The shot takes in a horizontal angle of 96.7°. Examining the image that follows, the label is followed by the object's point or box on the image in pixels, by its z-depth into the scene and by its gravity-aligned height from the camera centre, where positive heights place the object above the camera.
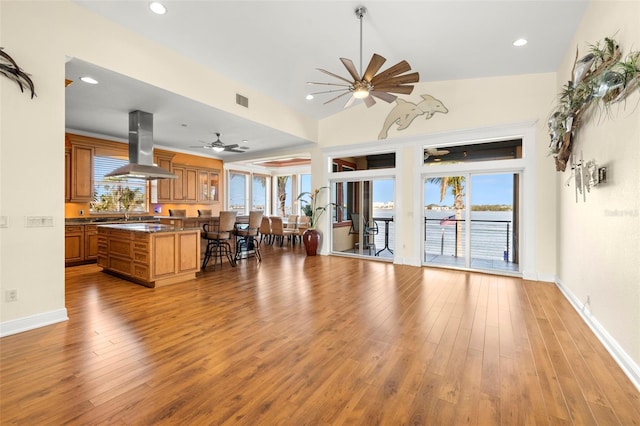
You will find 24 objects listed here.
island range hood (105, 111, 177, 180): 5.00 +1.16
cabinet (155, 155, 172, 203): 7.76 +0.76
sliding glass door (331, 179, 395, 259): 6.85 -0.15
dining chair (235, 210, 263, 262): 6.22 -0.45
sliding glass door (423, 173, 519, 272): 5.55 -0.14
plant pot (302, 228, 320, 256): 7.26 -0.74
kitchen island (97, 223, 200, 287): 4.35 -0.68
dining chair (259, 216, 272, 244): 9.03 -0.48
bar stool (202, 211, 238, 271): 5.49 -0.51
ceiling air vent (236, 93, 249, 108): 5.23 +2.08
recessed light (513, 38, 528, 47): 3.96 +2.41
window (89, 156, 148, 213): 6.64 +0.49
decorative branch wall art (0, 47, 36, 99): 2.67 +1.33
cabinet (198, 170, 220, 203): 8.95 +0.86
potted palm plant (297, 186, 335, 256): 7.27 -0.24
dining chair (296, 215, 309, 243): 8.63 -0.42
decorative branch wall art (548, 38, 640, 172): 2.24 +1.18
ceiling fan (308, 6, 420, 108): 3.23 +1.61
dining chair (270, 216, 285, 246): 8.66 -0.46
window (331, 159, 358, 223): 7.45 +0.42
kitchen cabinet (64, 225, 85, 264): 5.72 -0.66
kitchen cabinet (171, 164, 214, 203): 8.28 +0.84
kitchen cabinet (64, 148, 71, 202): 6.06 +0.80
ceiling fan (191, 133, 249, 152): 6.16 +1.44
